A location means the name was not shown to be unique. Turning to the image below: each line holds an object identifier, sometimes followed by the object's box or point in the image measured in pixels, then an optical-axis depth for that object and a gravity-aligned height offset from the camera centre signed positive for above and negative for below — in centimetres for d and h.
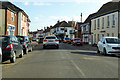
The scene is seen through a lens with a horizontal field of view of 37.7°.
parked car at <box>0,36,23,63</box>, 951 -52
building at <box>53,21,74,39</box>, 9069 +522
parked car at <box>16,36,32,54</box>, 1552 -37
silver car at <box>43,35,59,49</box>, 2252 -39
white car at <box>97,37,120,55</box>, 1458 -53
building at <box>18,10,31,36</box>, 3771 +384
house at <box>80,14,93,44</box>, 4291 +212
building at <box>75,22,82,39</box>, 5844 +273
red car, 3434 -57
